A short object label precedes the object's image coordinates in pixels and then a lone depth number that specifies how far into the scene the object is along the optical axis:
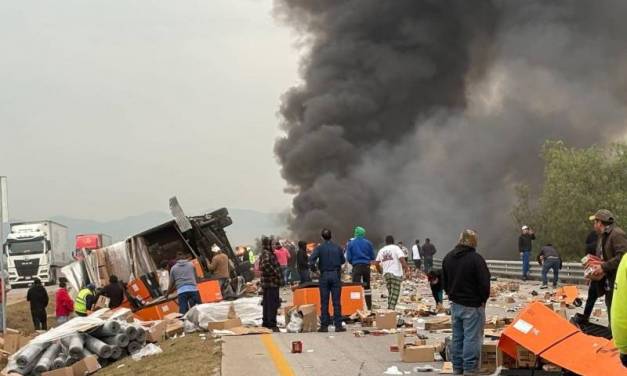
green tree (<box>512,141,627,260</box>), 40.94
